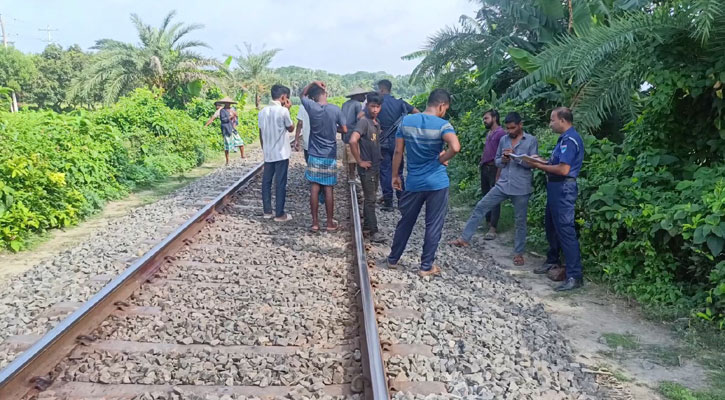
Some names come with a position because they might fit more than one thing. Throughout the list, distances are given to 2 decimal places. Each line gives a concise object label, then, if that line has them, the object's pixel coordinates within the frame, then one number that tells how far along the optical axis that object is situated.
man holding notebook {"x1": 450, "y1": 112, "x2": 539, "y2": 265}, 6.03
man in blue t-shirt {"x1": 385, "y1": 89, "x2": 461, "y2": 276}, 5.12
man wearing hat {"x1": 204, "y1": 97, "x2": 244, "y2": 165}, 13.63
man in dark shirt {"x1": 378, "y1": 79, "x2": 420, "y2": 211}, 8.27
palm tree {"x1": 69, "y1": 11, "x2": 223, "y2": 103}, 21.69
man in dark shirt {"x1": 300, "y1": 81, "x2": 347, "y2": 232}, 6.75
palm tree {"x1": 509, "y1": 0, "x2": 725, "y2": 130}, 5.06
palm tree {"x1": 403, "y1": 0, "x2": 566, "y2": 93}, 11.47
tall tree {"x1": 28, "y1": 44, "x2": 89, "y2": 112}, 45.31
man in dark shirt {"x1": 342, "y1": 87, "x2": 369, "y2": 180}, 8.19
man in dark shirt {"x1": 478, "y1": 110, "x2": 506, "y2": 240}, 7.05
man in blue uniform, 5.14
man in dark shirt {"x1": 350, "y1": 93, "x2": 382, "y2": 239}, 6.68
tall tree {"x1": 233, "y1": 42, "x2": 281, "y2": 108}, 42.59
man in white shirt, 7.27
